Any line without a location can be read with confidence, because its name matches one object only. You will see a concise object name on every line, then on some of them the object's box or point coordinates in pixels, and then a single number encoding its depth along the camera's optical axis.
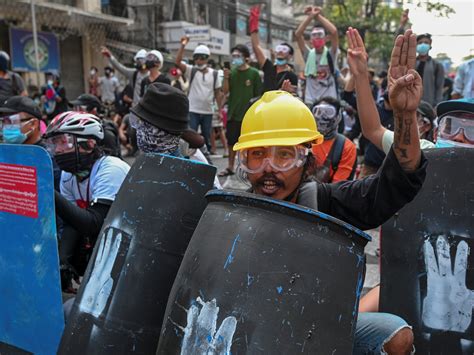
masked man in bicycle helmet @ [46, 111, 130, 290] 2.68
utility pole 9.47
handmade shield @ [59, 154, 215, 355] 1.89
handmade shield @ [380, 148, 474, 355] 2.09
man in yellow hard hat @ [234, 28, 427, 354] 1.80
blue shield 2.16
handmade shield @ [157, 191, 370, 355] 1.38
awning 16.20
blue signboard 16.41
